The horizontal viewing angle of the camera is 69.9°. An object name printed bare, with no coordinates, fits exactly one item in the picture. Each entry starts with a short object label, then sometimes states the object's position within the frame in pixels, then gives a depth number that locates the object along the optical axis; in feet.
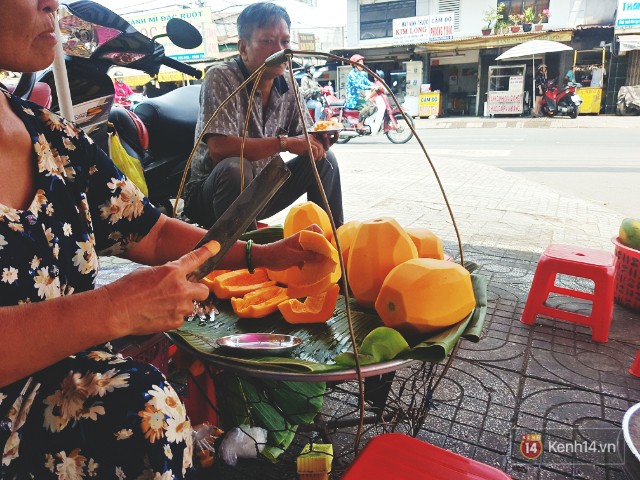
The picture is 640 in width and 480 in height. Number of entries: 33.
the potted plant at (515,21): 58.18
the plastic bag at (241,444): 5.12
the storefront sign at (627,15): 51.21
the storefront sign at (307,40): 73.20
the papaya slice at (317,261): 4.14
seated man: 7.82
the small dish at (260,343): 3.62
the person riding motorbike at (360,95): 39.01
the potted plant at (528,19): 57.41
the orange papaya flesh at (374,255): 4.53
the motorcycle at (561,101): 50.06
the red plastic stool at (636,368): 6.99
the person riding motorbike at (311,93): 40.42
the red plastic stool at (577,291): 7.95
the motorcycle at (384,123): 36.73
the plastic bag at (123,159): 8.95
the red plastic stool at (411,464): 3.45
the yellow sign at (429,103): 60.64
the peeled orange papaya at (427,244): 5.11
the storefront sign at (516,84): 55.57
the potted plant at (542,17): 57.85
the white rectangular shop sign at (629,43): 50.54
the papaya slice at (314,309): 4.43
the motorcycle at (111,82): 8.34
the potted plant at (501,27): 59.29
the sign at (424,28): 61.67
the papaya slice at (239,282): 4.84
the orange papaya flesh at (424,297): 3.84
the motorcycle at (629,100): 50.85
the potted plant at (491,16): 60.08
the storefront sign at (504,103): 55.72
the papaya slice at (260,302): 4.50
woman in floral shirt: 2.63
